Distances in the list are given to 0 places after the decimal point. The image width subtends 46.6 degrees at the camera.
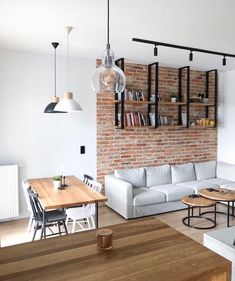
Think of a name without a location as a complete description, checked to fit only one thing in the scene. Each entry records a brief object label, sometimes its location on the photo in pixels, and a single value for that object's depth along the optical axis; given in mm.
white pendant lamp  3352
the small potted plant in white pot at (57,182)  3613
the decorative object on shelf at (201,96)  5770
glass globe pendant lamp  1979
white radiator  4176
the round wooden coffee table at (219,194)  4007
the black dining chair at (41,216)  3162
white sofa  4422
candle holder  3675
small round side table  3932
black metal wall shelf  4973
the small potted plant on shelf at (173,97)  5457
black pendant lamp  3711
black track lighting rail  3297
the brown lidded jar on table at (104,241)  1578
